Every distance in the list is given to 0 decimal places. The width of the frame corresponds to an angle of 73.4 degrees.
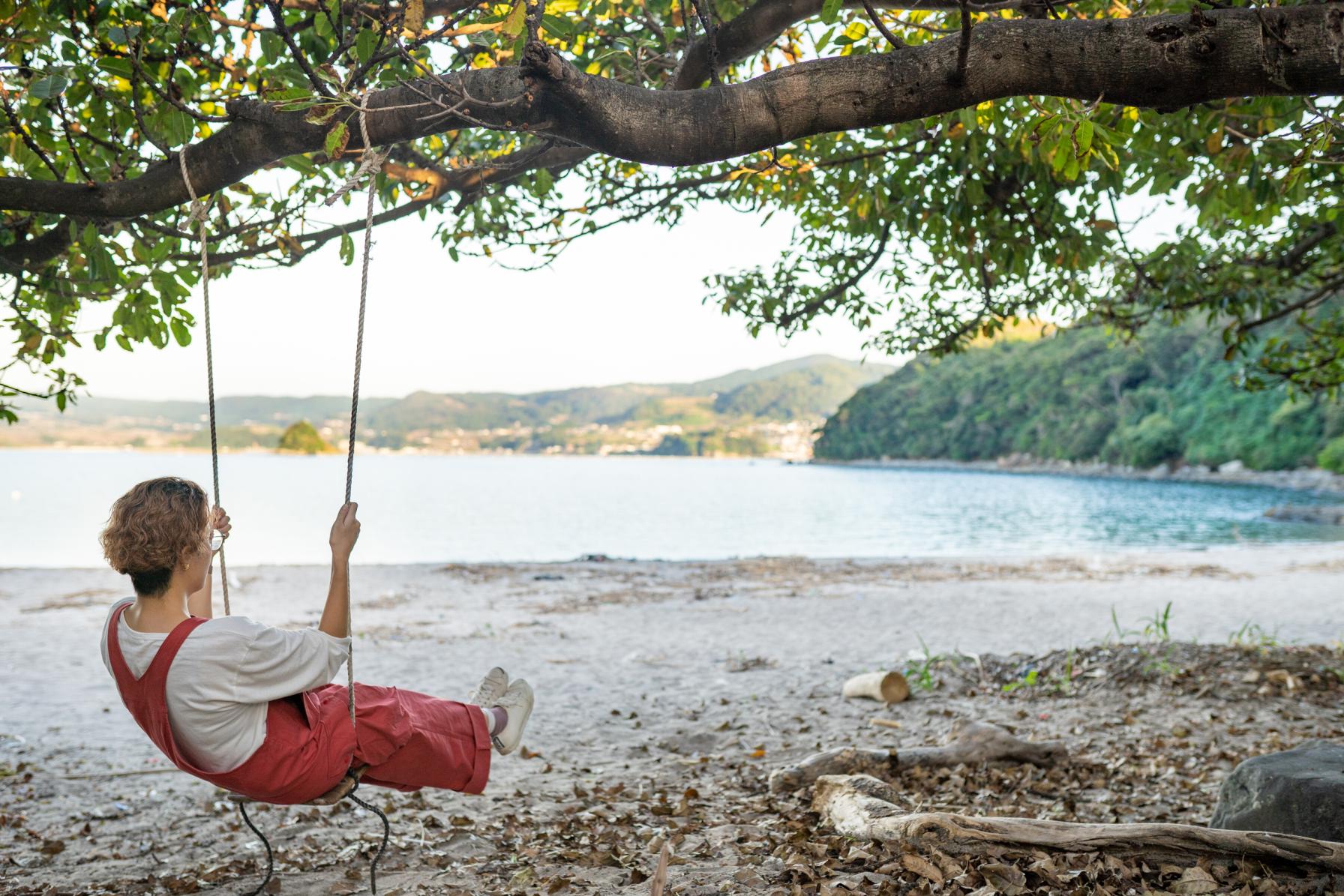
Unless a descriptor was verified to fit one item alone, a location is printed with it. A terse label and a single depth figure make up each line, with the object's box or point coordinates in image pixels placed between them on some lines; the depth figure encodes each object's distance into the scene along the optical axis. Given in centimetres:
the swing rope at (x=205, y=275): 303
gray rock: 350
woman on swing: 265
